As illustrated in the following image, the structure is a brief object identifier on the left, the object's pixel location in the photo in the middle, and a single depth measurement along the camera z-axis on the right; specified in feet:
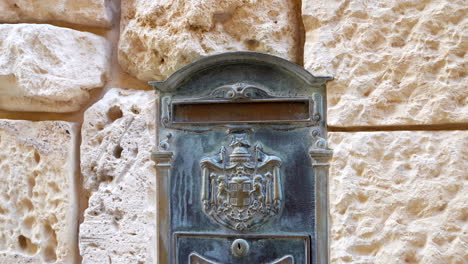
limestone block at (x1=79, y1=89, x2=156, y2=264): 4.99
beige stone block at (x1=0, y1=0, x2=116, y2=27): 5.49
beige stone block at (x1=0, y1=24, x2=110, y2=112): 5.29
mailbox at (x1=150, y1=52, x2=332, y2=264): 4.56
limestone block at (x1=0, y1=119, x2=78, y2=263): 5.34
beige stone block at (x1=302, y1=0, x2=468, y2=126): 4.23
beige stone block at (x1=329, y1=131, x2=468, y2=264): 4.11
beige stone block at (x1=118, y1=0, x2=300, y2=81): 4.88
